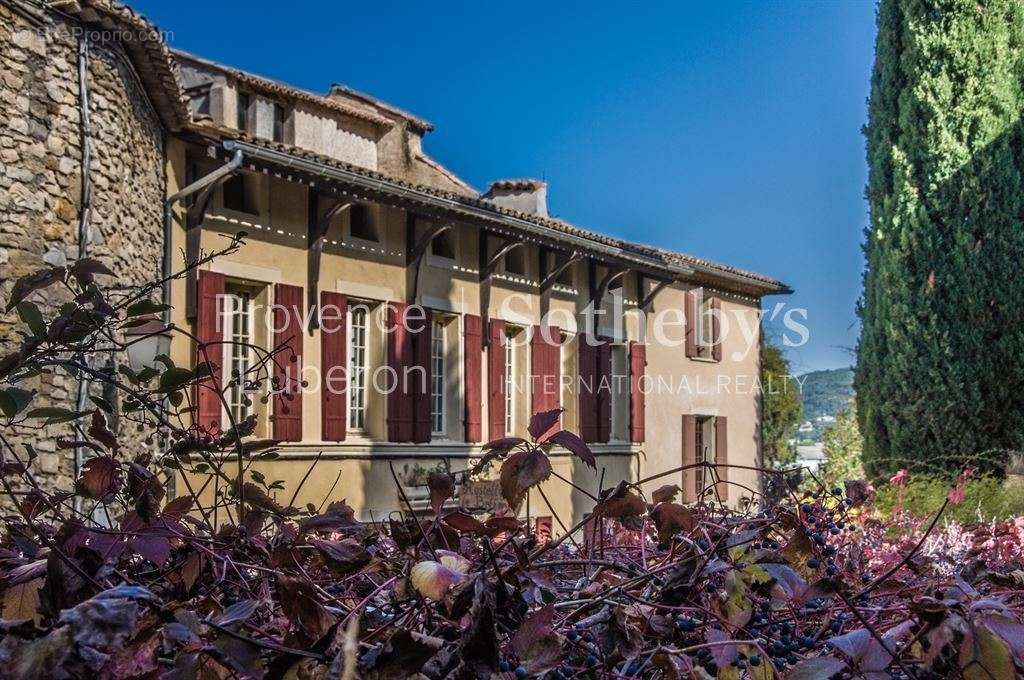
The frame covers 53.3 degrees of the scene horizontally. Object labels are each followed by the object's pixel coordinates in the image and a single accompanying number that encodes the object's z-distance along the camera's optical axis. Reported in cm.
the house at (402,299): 1041
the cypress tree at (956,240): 1316
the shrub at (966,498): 1009
